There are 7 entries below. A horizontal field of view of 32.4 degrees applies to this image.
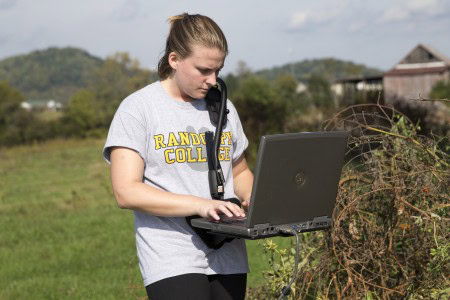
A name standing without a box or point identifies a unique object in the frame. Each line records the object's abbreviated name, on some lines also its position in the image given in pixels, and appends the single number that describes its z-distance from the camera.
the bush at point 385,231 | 4.30
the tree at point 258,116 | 20.89
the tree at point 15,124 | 54.94
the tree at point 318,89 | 86.06
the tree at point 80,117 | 63.12
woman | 3.14
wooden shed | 71.31
